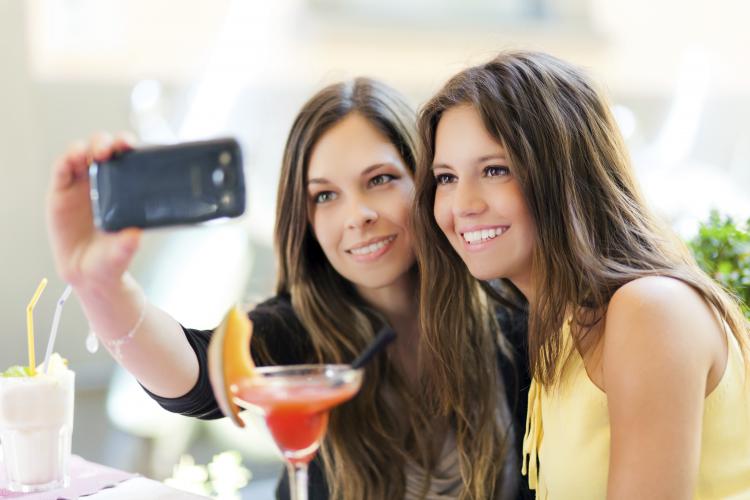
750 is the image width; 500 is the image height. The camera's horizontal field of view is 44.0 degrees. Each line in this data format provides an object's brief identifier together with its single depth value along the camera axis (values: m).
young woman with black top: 1.86
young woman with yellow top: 1.34
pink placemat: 1.51
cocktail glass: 1.01
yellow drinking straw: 1.48
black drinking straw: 1.07
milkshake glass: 1.47
